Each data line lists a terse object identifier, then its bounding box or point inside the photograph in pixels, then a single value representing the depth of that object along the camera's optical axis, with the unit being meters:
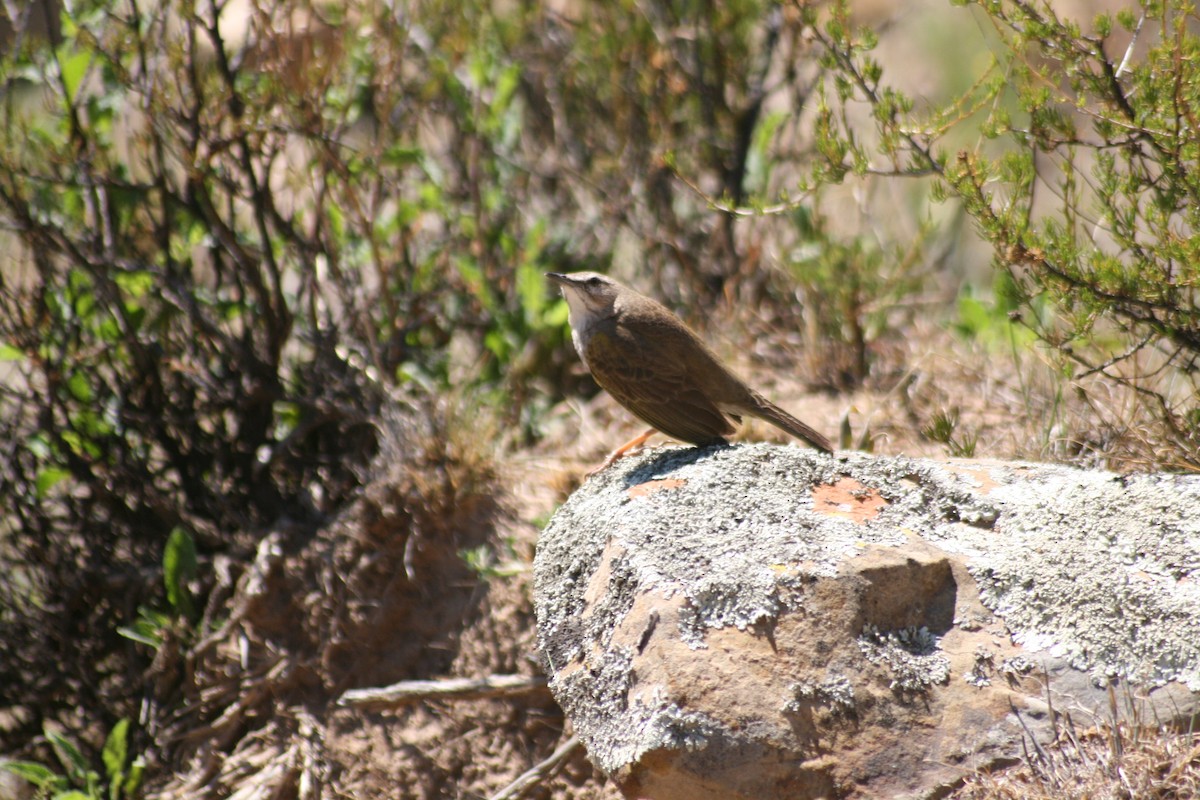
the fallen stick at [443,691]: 9.13
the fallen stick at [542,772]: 8.50
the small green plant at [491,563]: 9.54
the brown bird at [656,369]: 8.91
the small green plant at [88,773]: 9.54
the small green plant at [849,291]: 12.47
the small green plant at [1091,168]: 7.41
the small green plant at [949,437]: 8.83
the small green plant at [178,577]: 10.25
